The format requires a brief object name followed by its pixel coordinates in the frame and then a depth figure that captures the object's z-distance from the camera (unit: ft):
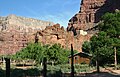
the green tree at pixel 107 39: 162.47
